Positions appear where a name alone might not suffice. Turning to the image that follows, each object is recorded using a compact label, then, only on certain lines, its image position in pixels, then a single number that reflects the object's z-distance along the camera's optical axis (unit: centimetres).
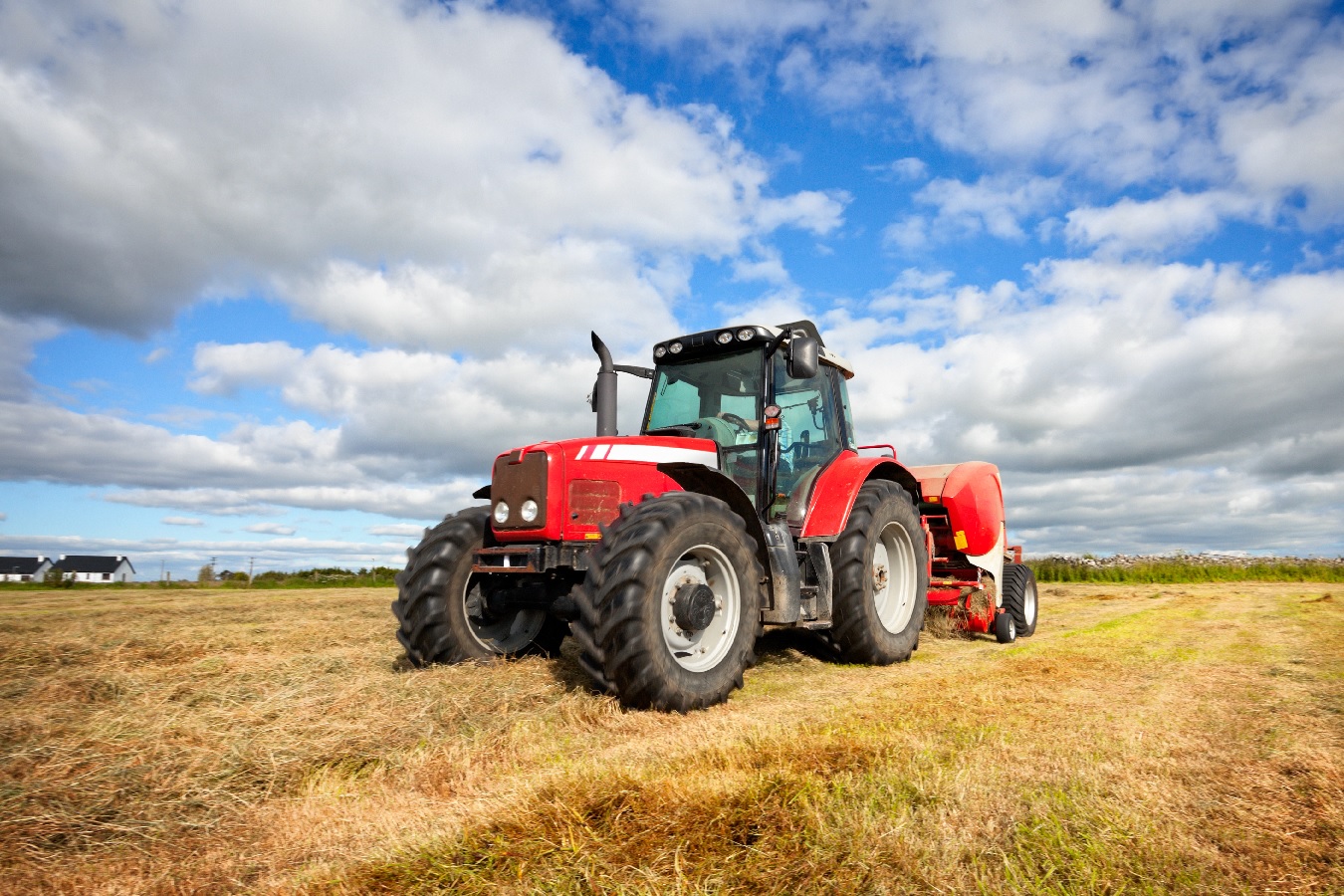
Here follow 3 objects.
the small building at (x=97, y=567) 5891
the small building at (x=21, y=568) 5231
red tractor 428
